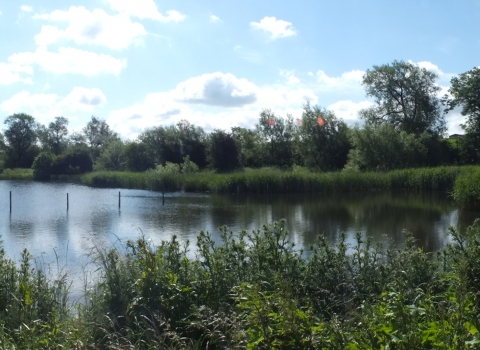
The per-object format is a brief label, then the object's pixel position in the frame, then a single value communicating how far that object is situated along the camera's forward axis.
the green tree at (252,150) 53.25
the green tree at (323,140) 46.50
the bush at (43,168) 61.19
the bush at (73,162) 61.59
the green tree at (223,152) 47.69
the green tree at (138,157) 56.47
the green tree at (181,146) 51.81
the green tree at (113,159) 59.53
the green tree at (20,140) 76.38
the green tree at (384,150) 42.47
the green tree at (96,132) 91.96
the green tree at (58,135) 84.06
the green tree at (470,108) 45.81
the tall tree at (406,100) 49.94
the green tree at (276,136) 52.81
